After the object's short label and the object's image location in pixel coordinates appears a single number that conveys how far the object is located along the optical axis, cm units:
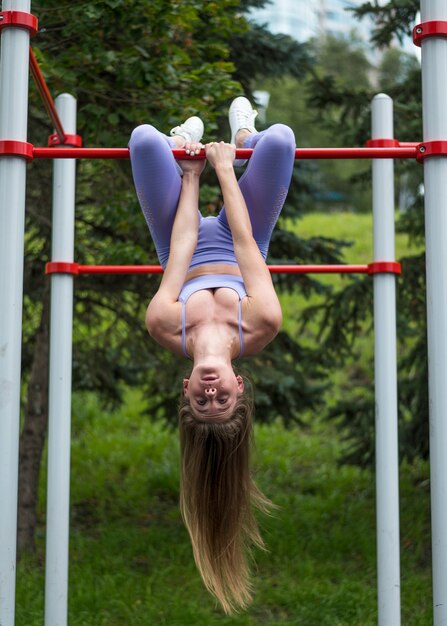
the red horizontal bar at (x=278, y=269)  459
